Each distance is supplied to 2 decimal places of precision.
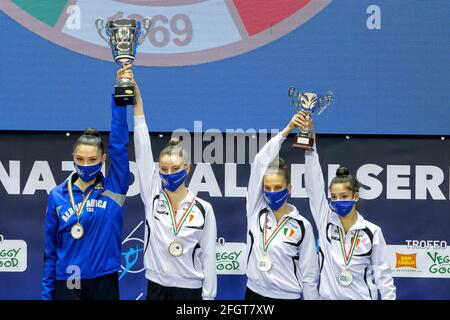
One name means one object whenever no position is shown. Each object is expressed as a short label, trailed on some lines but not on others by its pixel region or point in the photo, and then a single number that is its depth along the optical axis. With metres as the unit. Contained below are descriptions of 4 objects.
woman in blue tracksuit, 10.82
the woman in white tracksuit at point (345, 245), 11.55
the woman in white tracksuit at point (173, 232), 11.17
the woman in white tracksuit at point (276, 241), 11.58
